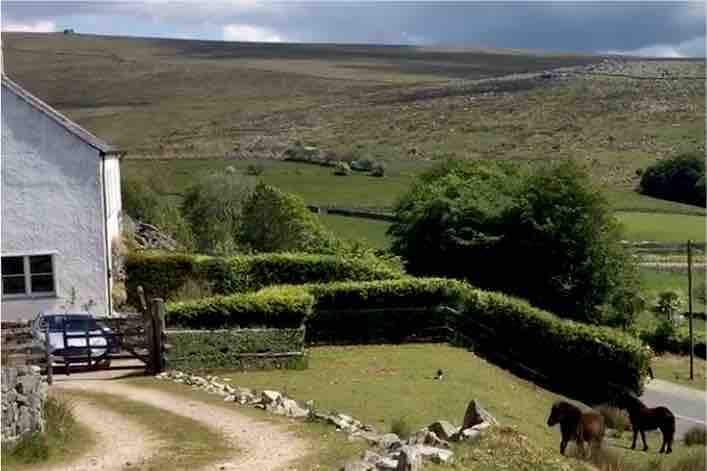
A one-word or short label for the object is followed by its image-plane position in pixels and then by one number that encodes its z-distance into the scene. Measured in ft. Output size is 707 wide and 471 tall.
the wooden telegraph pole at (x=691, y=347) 160.04
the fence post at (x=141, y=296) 113.70
